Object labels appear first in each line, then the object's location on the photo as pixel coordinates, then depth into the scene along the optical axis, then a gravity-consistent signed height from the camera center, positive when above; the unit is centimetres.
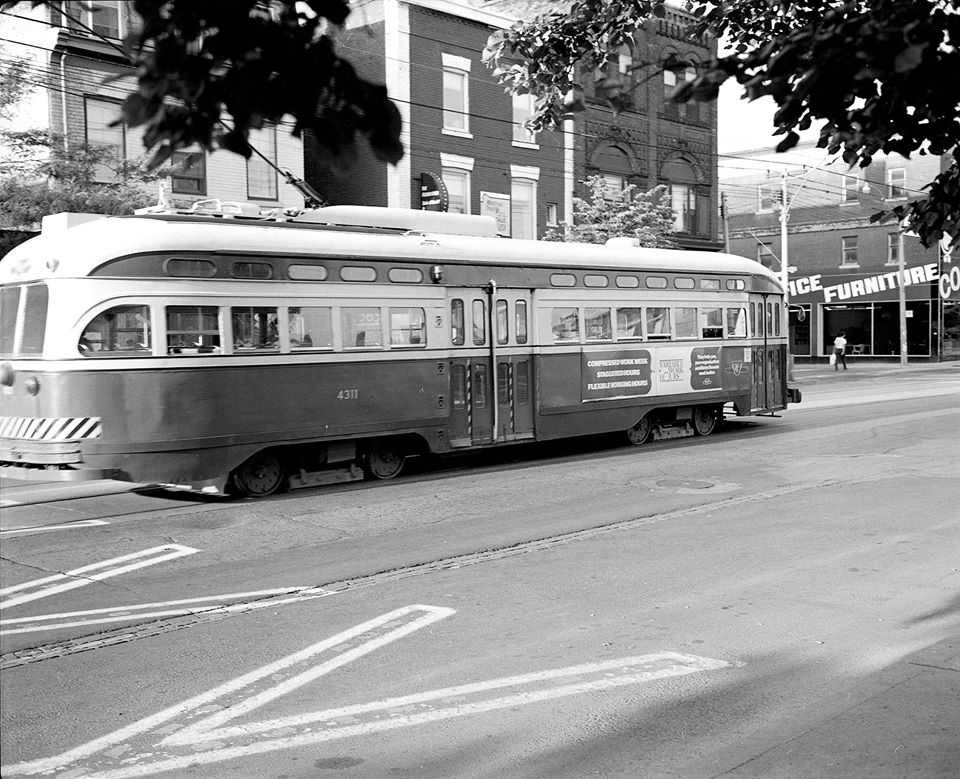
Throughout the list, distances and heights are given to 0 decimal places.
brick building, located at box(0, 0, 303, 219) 2172 +602
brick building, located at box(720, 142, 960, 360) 5372 +497
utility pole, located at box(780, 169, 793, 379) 4181 +560
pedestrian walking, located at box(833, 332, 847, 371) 4956 +49
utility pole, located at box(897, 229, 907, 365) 5019 +195
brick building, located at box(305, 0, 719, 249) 2928 +723
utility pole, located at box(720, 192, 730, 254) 3794 +524
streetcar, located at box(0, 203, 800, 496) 1199 +38
